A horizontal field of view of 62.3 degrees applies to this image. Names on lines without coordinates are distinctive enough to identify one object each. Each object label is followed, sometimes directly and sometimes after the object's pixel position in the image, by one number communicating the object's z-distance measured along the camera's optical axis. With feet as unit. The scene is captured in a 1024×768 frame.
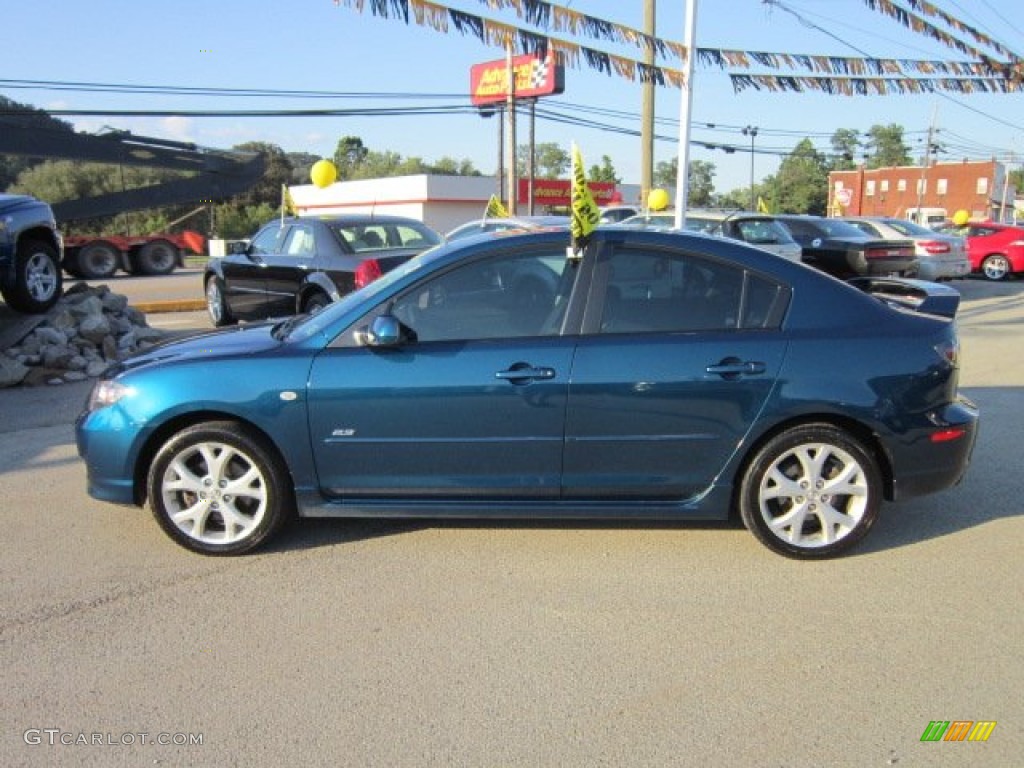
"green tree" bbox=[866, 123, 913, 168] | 378.12
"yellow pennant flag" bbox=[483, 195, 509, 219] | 56.20
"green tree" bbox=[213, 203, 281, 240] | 169.89
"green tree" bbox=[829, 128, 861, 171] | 334.01
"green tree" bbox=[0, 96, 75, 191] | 72.78
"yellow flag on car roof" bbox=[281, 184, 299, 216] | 51.72
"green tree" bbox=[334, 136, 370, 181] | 372.58
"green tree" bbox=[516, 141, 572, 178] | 351.23
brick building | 267.39
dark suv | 28.19
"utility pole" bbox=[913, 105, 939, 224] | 225.93
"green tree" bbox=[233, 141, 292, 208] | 239.50
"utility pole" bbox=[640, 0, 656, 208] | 59.93
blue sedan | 13.08
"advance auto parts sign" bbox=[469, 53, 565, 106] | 115.75
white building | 146.20
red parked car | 69.21
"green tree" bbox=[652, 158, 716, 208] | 347.97
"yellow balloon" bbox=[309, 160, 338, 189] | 64.72
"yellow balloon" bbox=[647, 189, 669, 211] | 64.39
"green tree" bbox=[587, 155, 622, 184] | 257.96
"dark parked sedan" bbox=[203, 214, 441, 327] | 32.04
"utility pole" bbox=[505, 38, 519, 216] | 76.23
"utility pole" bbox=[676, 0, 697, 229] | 38.01
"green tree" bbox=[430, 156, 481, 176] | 327.30
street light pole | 189.09
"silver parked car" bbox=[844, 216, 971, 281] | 58.75
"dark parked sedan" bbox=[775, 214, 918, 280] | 49.70
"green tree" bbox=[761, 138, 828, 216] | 318.86
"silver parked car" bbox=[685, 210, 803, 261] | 47.16
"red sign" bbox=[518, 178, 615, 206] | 150.30
